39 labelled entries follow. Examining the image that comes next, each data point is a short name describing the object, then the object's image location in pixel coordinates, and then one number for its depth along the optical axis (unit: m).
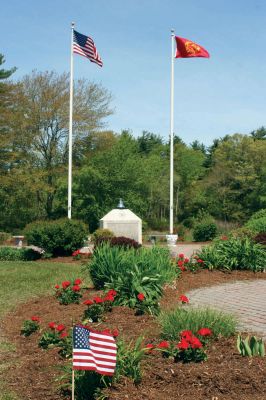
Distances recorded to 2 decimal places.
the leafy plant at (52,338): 5.58
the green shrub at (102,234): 18.88
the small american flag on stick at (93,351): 3.69
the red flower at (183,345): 4.47
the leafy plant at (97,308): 6.52
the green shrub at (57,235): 16.39
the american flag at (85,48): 20.09
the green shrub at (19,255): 16.91
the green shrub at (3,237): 31.42
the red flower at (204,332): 4.74
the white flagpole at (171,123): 21.64
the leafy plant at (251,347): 4.65
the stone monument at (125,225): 20.91
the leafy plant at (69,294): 7.76
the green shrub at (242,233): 14.43
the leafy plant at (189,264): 10.55
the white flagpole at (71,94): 19.97
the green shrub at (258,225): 18.42
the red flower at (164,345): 4.68
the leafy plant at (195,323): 5.22
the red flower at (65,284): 7.91
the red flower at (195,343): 4.49
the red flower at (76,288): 7.55
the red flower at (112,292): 6.77
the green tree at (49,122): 35.97
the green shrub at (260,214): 25.75
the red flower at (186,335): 4.60
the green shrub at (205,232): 30.89
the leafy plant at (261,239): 12.59
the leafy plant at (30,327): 6.36
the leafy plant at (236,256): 11.17
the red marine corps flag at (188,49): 20.69
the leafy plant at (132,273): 7.07
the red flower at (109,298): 6.56
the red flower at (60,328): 5.52
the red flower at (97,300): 6.46
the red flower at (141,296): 6.48
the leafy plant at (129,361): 4.28
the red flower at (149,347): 4.73
